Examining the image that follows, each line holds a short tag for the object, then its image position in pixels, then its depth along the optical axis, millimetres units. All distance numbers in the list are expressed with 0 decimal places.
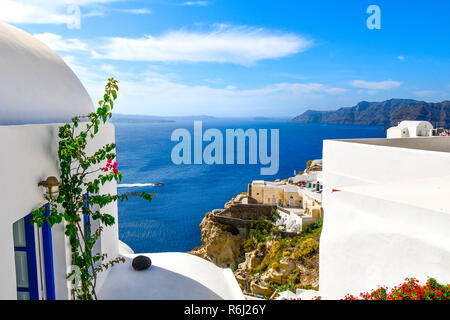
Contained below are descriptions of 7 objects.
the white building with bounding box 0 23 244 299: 2697
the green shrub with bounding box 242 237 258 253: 27375
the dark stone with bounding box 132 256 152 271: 5816
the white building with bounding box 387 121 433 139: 19919
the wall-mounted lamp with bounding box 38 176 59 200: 3180
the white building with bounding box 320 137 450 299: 3986
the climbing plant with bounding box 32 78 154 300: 3428
